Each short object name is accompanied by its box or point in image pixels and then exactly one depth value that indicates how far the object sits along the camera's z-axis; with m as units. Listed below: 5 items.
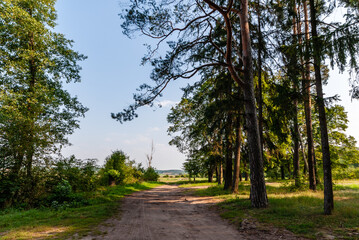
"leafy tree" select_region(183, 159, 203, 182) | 32.00
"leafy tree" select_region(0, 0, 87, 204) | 10.33
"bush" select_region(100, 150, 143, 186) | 20.89
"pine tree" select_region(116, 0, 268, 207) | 8.23
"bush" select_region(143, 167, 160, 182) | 37.84
